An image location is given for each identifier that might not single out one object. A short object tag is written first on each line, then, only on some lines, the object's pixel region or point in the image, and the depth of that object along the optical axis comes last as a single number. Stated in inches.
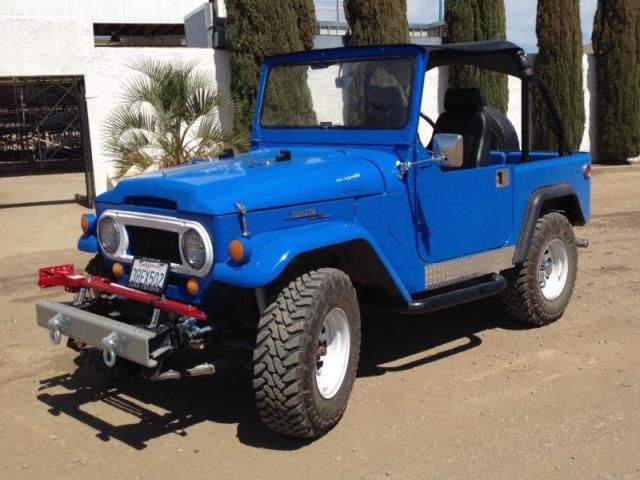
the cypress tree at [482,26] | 611.8
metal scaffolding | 800.9
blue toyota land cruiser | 154.8
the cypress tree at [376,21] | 568.1
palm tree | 390.9
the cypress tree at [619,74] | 645.9
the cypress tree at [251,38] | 509.7
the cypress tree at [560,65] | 627.5
